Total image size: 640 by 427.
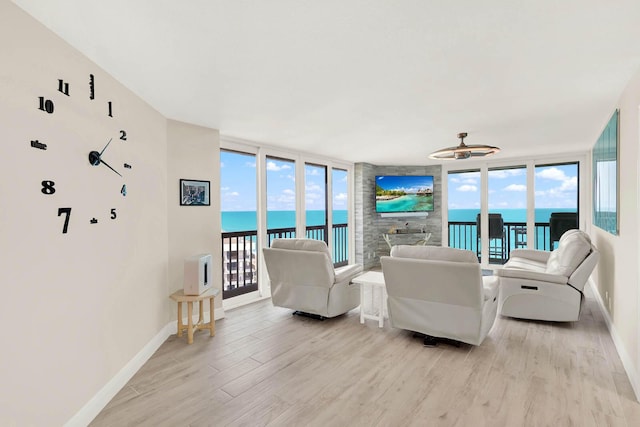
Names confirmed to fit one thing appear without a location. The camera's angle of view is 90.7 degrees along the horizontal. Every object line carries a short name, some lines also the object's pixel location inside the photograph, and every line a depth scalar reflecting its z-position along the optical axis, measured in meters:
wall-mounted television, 7.10
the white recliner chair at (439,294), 2.79
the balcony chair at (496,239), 6.65
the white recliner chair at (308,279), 3.63
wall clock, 1.81
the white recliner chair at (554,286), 3.45
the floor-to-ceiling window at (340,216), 6.50
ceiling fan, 3.79
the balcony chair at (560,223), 5.95
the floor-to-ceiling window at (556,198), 6.00
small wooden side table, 3.18
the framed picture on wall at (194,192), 3.63
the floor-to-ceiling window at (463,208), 7.00
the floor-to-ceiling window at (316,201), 5.79
